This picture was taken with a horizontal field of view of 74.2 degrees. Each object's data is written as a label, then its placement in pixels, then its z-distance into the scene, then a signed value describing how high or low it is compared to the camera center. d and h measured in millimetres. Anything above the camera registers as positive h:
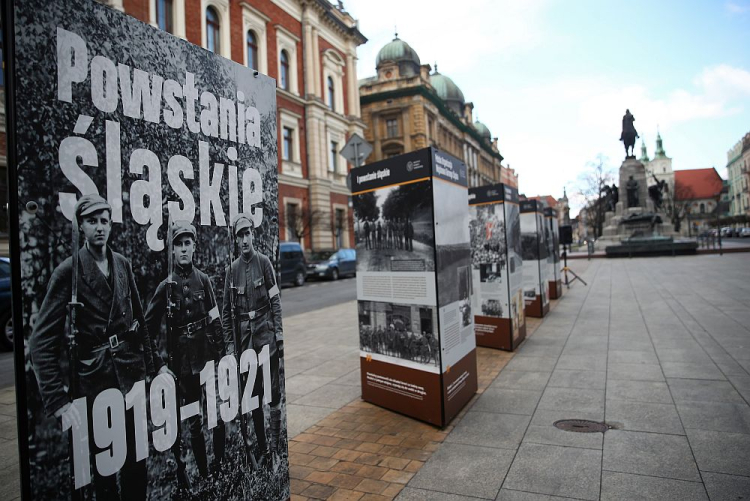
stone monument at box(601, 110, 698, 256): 31578 +1877
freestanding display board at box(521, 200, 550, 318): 10203 -298
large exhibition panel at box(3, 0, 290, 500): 1711 +1
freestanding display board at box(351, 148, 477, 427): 4469 -328
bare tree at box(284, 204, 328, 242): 30578 +2215
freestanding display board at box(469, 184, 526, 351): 7469 -332
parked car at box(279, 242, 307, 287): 21812 -409
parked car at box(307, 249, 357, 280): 25328 -633
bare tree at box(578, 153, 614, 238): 58506 +5105
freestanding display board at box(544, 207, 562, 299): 12930 -308
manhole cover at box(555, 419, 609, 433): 4246 -1604
